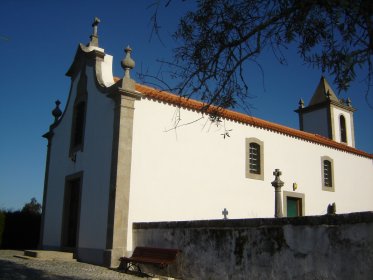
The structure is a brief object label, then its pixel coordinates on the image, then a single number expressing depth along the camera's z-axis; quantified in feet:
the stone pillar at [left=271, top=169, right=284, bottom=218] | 41.11
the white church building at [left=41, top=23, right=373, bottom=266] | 37.37
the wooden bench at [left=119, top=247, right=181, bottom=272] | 29.71
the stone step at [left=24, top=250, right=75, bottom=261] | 38.32
